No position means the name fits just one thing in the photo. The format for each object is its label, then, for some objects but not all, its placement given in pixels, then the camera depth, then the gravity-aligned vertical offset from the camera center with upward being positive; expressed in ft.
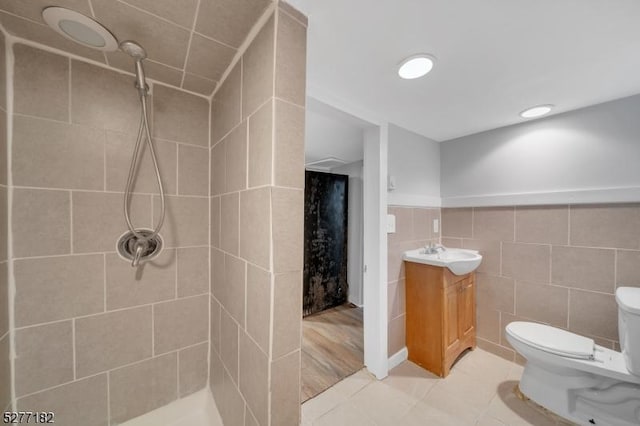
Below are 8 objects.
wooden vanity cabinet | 5.34 -2.76
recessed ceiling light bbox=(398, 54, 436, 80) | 3.34 +2.40
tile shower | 2.24 -0.40
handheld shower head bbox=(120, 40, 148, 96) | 2.64 +2.01
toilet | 3.62 -3.07
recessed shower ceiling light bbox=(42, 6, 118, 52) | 2.28 +2.08
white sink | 5.25 -1.27
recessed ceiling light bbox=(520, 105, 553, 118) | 4.96 +2.41
